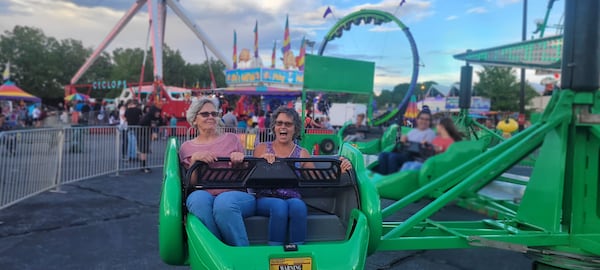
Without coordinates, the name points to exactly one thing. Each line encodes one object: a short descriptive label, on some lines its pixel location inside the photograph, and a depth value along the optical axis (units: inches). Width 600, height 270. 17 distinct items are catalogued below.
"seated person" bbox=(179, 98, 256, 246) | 102.4
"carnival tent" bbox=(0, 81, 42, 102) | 954.7
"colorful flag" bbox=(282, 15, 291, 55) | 1181.1
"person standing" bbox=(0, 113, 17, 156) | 225.9
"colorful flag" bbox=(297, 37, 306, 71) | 1146.6
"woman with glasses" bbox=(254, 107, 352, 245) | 108.0
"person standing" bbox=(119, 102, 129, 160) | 372.8
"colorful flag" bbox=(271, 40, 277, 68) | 1206.6
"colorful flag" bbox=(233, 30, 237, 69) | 1281.9
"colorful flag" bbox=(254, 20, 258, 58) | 1208.4
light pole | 600.1
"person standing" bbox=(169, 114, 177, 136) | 390.9
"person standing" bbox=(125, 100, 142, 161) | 376.8
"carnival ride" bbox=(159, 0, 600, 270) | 110.7
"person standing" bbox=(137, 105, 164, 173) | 380.5
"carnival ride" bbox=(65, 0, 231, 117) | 823.2
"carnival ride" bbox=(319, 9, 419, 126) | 452.9
